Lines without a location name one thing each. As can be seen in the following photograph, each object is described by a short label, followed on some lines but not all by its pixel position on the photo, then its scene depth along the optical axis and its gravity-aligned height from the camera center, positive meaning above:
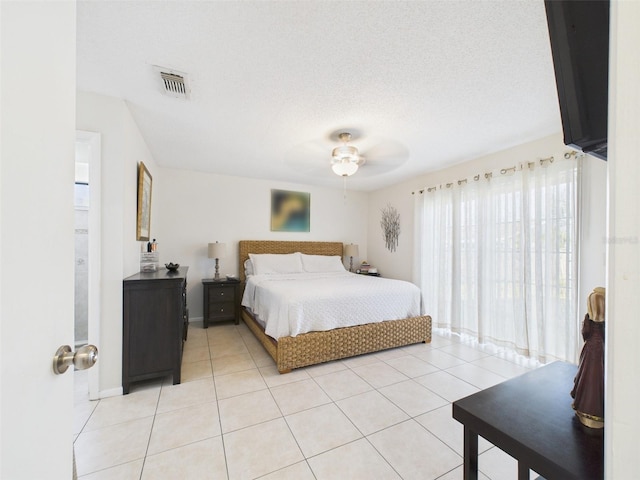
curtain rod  2.56 +0.83
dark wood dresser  2.16 -0.75
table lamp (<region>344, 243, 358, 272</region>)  5.11 -0.19
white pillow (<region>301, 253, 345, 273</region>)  4.52 -0.41
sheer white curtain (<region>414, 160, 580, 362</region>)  2.59 -0.21
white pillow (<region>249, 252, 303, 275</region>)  4.16 -0.37
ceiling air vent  1.82 +1.15
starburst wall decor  4.82 +0.27
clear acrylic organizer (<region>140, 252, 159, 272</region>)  2.88 -0.24
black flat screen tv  0.48 +0.35
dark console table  0.67 -0.55
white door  0.42 +0.01
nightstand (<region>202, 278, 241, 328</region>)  3.94 -0.93
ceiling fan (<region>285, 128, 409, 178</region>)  2.83 +1.09
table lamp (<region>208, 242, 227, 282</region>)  4.02 -0.16
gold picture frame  2.62 +0.38
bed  2.52 -1.08
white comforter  2.62 -0.68
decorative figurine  0.74 -0.37
